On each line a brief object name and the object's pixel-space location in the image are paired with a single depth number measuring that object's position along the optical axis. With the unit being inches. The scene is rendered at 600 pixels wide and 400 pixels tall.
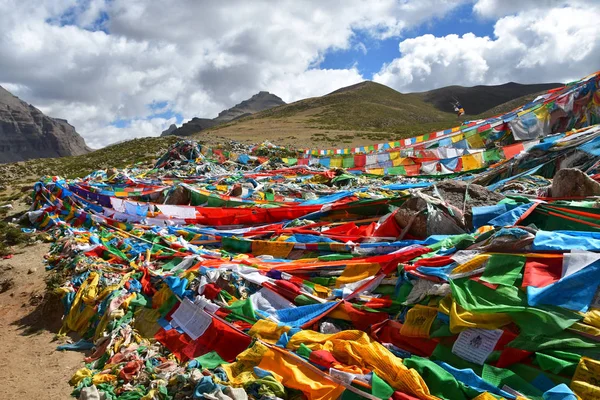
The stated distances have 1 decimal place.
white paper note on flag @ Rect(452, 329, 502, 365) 140.5
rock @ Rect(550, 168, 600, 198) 254.8
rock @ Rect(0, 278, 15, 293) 328.9
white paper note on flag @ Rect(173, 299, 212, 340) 204.1
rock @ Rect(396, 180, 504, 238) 250.3
